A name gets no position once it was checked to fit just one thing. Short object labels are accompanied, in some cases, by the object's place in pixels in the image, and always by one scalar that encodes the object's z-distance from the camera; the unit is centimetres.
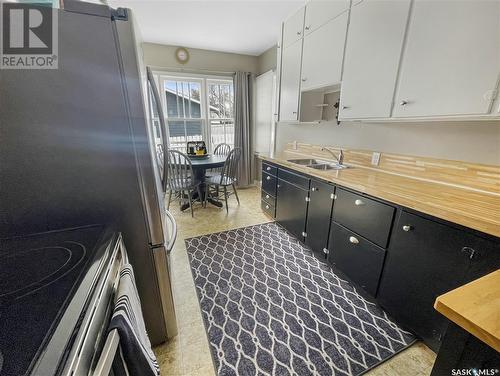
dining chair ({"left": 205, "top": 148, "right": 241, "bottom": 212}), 314
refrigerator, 80
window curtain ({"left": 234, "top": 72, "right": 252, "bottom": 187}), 396
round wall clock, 356
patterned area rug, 123
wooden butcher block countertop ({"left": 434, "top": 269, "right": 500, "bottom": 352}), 46
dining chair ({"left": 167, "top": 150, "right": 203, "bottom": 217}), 290
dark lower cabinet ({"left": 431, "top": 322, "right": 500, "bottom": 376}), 50
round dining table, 296
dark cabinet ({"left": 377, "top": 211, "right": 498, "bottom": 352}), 103
